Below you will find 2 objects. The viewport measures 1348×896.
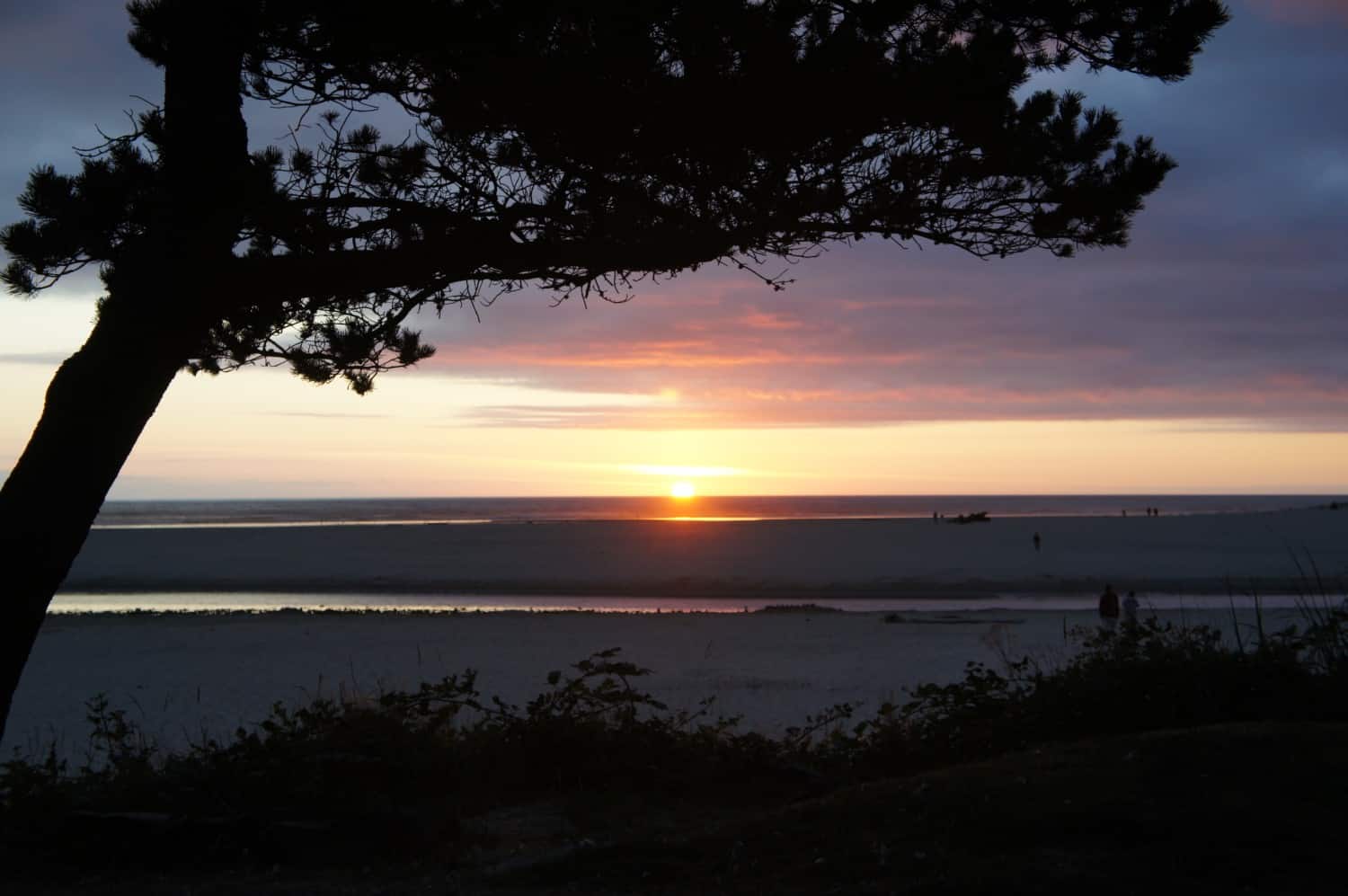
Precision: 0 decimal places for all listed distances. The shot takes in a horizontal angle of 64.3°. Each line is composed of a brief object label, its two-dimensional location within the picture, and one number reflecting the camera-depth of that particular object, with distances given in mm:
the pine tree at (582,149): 4961
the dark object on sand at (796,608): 25469
